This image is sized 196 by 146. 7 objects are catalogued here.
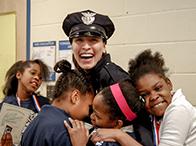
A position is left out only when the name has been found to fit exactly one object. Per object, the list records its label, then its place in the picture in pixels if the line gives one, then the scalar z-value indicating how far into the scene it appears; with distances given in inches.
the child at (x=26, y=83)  95.0
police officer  60.2
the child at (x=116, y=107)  48.6
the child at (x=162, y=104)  48.4
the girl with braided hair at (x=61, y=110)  46.8
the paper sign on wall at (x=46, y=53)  104.0
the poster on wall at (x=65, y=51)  99.9
